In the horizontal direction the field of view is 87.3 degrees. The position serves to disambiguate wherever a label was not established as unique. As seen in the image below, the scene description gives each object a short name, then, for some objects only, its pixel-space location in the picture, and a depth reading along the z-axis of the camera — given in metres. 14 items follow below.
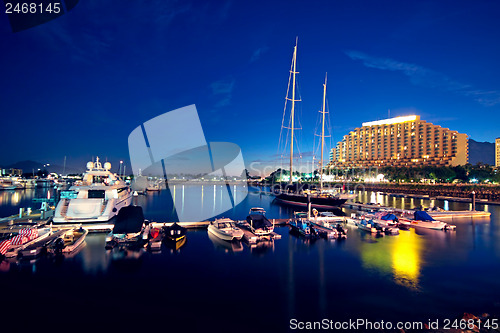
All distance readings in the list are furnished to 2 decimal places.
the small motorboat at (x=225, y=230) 24.55
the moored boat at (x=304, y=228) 27.95
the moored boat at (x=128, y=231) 22.08
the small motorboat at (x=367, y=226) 29.61
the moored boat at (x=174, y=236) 24.06
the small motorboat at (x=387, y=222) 29.48
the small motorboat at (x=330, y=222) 27.44
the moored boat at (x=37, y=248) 18.83
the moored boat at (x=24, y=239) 19.09
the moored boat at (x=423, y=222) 31.38
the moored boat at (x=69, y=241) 20.28
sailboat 52.09
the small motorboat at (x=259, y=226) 25.25
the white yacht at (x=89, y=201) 27.94
